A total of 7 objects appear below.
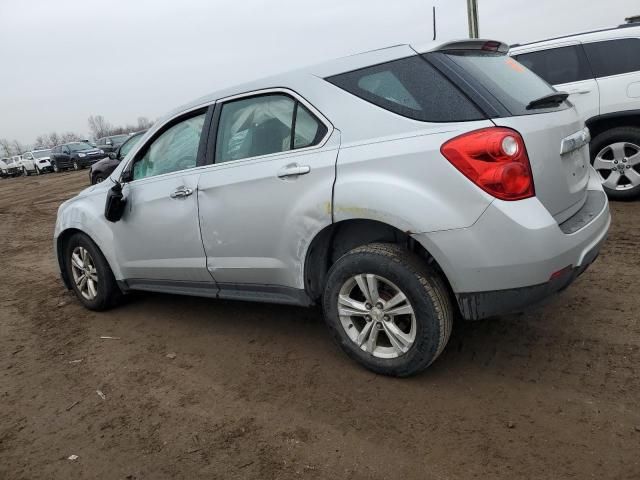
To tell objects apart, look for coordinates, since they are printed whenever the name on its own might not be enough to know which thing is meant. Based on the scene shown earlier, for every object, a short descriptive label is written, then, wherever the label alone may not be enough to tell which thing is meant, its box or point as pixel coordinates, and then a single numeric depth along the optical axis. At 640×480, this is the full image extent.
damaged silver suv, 2.49
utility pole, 12.00
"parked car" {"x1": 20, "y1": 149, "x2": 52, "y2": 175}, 31.70
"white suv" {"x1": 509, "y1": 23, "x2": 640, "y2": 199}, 5.81
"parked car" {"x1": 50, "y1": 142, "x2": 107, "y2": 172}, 27.94
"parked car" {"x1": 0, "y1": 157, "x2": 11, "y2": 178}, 36.09
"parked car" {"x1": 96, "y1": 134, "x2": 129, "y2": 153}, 26.85
